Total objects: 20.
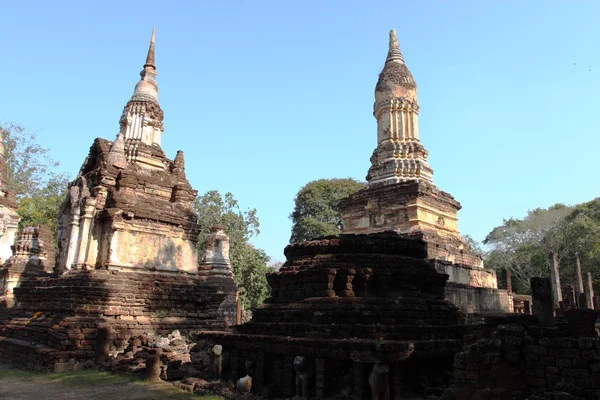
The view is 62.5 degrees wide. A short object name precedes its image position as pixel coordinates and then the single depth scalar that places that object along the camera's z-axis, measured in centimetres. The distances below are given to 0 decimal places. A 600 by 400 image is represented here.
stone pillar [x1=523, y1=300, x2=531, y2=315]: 2645
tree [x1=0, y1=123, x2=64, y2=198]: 3931
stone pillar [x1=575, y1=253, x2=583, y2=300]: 3133
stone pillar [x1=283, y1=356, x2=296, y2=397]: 820
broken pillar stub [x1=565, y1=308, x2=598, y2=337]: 664
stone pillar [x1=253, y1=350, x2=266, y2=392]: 872
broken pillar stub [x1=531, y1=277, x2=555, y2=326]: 734
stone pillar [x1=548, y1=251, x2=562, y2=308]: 2922
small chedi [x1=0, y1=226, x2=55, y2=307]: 2059
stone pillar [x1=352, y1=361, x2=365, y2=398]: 721
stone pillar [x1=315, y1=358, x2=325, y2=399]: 766
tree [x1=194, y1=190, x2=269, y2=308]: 3062
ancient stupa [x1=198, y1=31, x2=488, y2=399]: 741
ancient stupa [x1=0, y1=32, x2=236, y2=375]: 1313
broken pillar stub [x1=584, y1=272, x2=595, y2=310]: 3020
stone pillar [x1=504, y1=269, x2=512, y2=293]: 2449
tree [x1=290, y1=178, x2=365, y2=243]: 4394
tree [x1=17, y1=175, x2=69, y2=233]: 3394
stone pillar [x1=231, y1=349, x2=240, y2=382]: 938
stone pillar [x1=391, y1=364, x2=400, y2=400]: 714
